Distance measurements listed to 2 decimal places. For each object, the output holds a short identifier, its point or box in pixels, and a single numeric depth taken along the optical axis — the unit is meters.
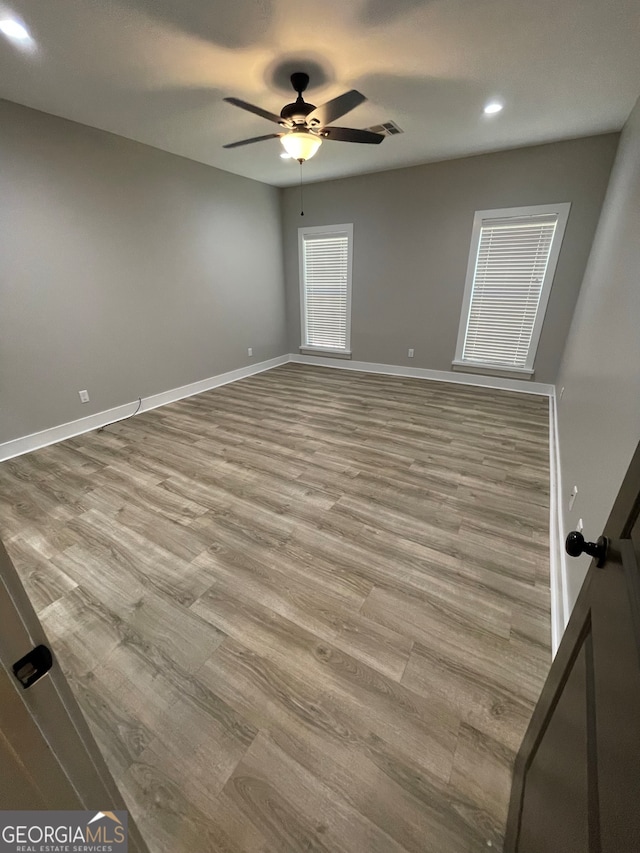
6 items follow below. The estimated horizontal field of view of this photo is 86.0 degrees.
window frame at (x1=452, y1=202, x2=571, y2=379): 3.76
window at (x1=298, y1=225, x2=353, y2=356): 5.11
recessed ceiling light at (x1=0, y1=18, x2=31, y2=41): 1.77
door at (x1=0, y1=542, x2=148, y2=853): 0.43
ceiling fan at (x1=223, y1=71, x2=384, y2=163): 2.11
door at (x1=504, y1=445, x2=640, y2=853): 0.41
